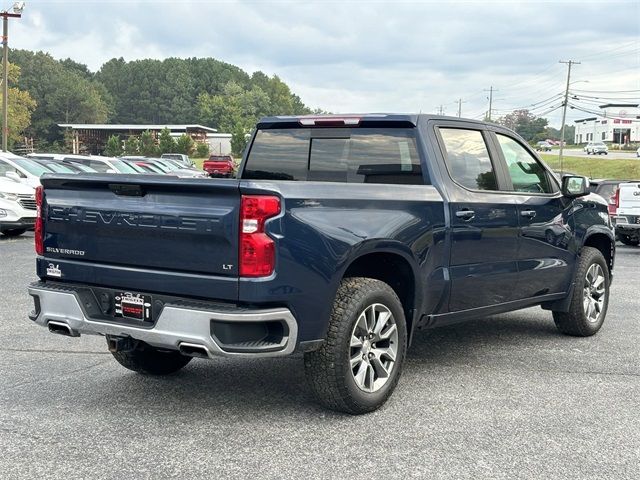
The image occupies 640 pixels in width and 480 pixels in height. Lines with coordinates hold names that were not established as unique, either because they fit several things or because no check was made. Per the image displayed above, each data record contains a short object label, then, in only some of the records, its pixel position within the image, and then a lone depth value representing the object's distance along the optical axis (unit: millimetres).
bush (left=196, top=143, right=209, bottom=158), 93375
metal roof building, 103875
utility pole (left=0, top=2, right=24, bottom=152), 39875
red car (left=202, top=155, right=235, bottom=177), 48616
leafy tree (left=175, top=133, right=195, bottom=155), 87500
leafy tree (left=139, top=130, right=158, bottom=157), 87938
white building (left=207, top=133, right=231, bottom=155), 111462
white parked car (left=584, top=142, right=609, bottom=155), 94188
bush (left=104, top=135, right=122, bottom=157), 86625
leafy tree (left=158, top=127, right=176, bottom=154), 87562
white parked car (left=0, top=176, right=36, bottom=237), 15281
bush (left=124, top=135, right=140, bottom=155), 88750
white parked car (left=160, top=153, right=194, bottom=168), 57000
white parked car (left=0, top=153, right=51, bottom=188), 16688
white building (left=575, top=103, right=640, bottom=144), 148875
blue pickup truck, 4141
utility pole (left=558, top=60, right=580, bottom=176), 93062
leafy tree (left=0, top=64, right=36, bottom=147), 88000
